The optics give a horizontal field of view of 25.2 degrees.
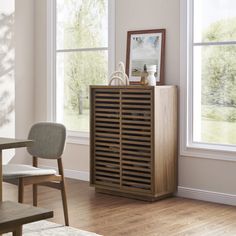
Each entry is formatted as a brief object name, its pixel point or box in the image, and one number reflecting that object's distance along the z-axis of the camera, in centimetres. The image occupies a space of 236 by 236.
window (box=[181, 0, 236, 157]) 484
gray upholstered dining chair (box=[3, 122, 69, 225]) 377
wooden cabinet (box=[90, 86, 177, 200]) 484
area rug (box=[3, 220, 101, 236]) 385
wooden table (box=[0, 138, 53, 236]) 253
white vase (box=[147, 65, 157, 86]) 493
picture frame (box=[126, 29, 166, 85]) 518
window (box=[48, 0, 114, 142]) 581
